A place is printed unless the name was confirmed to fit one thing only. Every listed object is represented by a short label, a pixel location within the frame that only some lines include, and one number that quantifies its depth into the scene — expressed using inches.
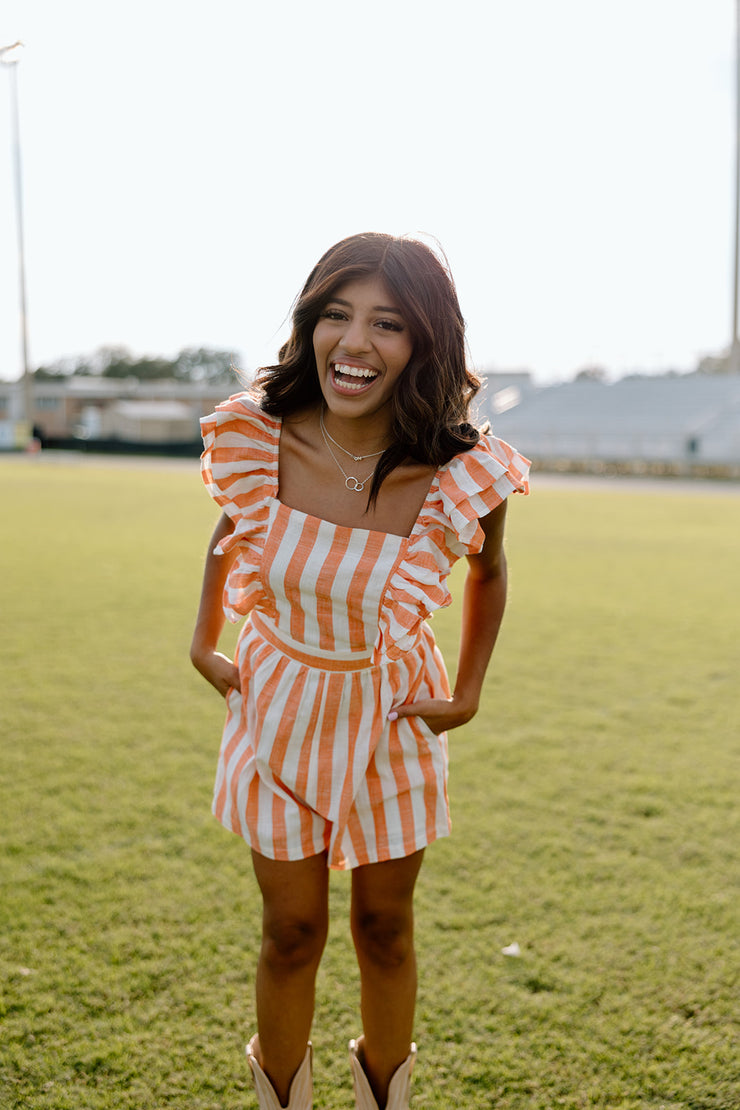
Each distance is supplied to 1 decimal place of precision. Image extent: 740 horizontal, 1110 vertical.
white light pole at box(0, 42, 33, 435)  1389.0
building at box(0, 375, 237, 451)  2336.4
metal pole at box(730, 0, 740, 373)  1378.0
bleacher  1194.6
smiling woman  74.2
